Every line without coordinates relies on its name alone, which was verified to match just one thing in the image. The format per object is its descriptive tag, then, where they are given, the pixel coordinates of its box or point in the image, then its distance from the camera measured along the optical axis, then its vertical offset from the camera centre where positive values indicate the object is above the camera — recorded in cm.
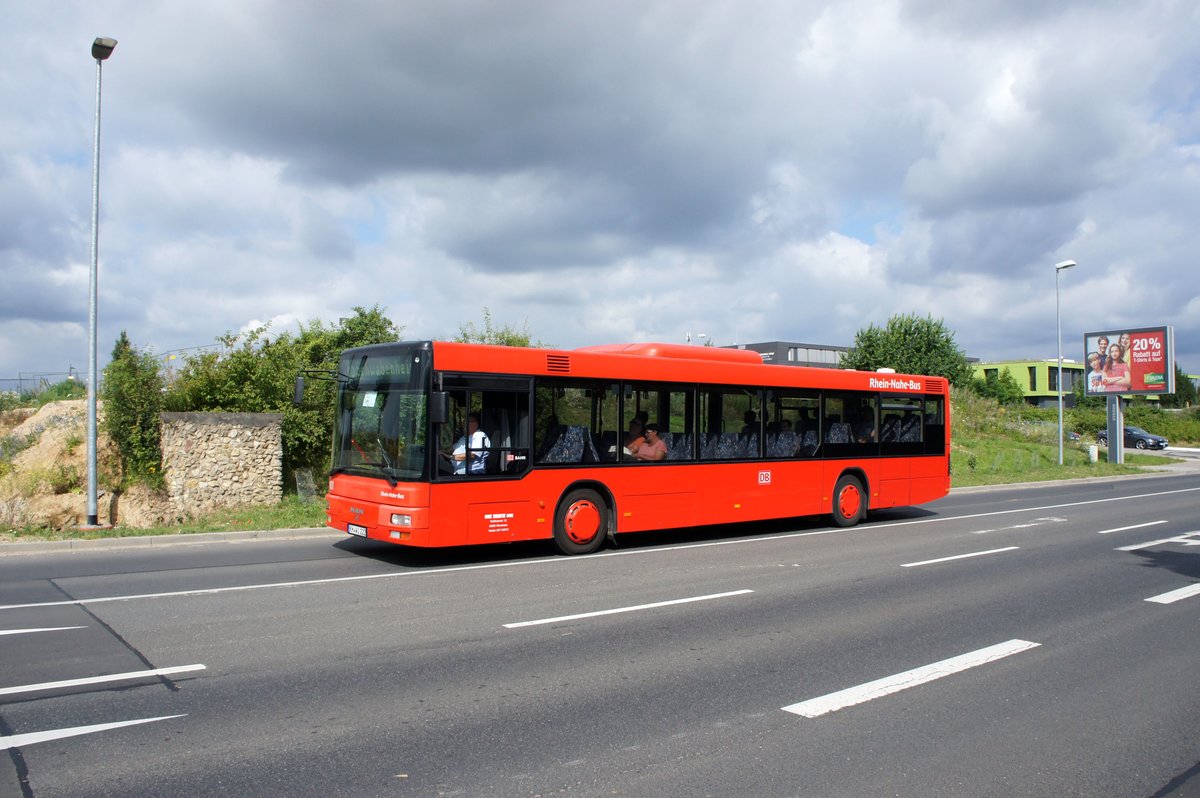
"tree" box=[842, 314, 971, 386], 5547 +499
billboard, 4128 +308
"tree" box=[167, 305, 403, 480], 1764 +81
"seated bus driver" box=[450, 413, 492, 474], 1073 -30
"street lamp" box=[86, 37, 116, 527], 1420 +232
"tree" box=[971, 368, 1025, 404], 8655 +390
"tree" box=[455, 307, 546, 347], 2806 +296
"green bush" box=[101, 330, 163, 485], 1683 +39
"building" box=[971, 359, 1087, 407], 10644 +607
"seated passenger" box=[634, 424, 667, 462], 1263 -32
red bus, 1062 -23
